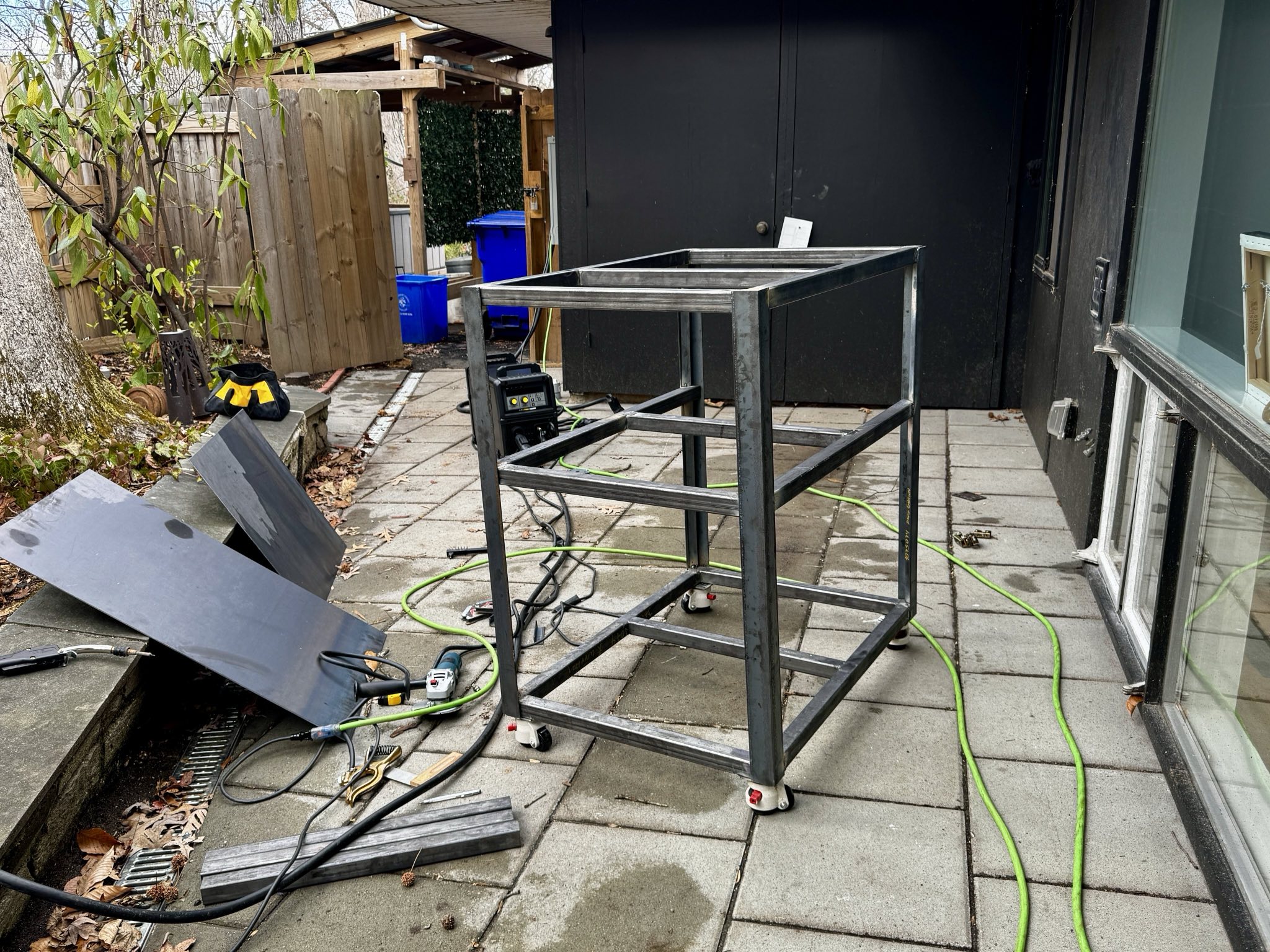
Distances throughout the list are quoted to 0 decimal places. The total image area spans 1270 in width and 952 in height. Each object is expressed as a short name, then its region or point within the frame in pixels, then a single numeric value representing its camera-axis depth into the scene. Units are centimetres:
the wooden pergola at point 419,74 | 793
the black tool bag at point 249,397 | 478
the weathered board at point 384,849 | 208
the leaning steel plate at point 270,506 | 339
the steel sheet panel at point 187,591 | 261
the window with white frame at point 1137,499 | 285
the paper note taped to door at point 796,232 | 594
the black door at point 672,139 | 585
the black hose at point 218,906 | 182
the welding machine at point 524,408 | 411
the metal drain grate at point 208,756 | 245
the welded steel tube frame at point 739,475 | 204
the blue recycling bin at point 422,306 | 848
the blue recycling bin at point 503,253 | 888
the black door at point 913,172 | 556
